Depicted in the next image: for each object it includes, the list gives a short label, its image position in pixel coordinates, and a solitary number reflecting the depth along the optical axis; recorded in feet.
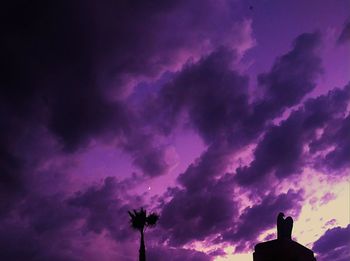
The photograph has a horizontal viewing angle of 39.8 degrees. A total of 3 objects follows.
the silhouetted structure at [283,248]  118.11
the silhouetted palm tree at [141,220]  162.71
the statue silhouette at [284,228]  121.08
